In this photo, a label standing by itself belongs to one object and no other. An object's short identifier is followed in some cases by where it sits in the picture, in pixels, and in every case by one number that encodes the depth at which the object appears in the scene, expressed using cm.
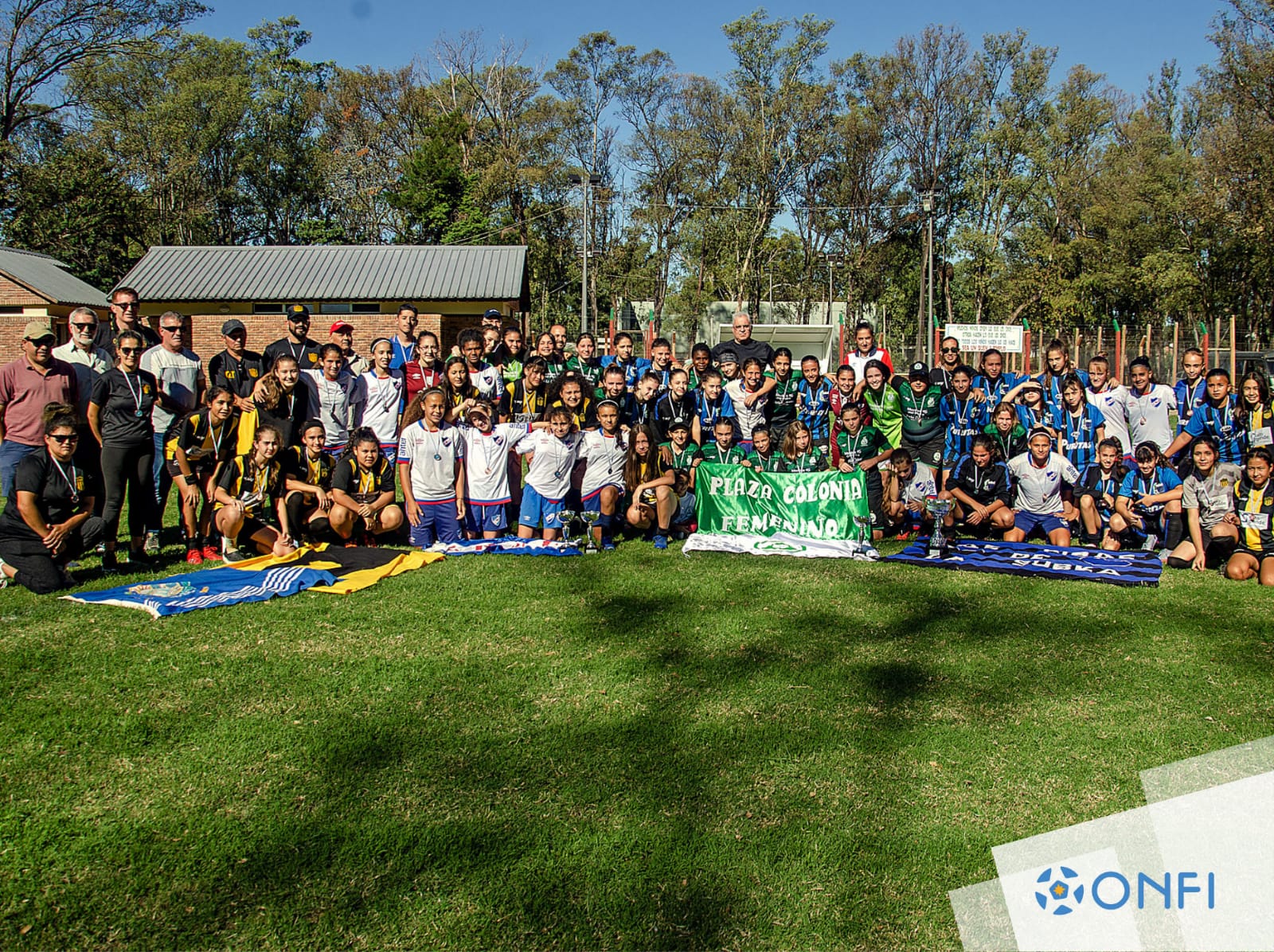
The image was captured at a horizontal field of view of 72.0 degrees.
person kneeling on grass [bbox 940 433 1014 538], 840
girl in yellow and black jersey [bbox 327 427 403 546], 771
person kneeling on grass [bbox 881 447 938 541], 852
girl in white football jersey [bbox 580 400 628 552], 821
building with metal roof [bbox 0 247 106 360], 2750
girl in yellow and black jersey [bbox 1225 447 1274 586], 714
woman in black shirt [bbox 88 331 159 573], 702
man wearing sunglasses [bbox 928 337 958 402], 929
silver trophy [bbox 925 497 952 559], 767
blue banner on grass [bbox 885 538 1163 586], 695
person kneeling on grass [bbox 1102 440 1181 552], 786
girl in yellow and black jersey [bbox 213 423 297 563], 736
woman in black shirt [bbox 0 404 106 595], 629
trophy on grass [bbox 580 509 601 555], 788
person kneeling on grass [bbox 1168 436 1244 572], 746
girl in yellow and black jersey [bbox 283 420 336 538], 766
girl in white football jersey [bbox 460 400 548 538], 824
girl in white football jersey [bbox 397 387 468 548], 802
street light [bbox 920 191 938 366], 2727
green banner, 838
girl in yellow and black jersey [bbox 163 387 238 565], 736
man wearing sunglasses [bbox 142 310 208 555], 778
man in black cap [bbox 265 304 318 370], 819
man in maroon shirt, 693
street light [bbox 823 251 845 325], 4722
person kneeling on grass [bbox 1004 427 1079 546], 836
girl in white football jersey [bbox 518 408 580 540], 818
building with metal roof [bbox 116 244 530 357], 2702
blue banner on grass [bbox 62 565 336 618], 588
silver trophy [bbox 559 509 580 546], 800
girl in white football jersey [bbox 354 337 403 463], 836
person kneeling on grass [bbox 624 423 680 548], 820
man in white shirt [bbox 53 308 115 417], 738
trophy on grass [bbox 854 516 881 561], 770
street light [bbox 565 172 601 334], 2744
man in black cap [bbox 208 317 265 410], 794
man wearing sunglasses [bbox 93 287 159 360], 786
